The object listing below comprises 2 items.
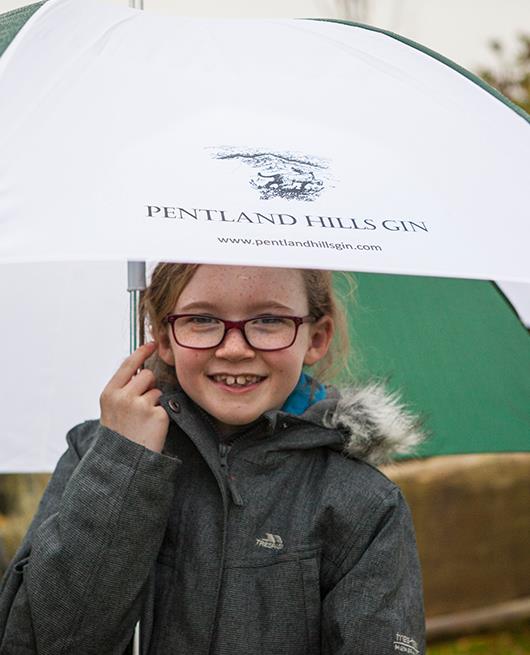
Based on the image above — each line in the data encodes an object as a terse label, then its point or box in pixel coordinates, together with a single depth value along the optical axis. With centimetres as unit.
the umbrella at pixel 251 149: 147
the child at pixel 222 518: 167
